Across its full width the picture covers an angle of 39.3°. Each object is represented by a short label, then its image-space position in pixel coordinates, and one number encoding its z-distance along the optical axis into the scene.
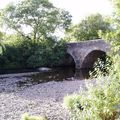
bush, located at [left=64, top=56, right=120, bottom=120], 4.29
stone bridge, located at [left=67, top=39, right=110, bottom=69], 18.92
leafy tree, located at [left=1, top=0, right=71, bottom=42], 21.26
